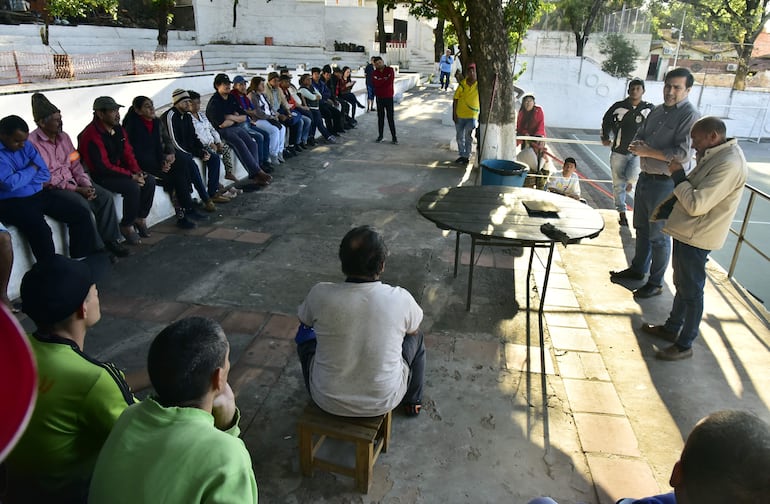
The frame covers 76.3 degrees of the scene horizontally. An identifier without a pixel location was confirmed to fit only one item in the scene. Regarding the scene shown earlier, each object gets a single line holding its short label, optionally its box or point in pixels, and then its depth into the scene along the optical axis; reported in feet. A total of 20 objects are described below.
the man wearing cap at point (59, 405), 4.63
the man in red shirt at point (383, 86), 29.63
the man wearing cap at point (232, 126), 20.88
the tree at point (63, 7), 57.77
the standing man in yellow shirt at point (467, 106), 24.58
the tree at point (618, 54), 77.15
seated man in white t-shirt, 6.57
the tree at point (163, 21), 74.74
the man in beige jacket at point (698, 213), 9.56
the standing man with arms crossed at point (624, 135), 17.75
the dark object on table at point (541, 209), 11.91
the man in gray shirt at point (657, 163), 12.48
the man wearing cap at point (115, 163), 14.21
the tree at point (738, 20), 73.87
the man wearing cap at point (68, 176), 12.71
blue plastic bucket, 16.93
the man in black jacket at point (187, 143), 17.22
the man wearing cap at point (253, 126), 22.50
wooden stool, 6.64
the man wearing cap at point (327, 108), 32.30
